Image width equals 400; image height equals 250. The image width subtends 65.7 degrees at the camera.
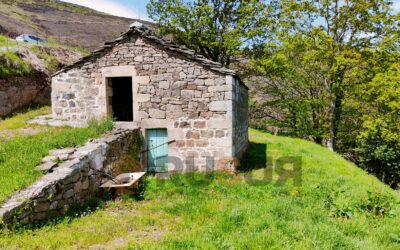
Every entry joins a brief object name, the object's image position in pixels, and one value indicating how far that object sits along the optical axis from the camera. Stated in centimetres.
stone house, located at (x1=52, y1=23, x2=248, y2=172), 955
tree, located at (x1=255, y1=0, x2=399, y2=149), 1908
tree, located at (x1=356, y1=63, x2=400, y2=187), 1814
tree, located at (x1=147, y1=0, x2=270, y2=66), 2183
